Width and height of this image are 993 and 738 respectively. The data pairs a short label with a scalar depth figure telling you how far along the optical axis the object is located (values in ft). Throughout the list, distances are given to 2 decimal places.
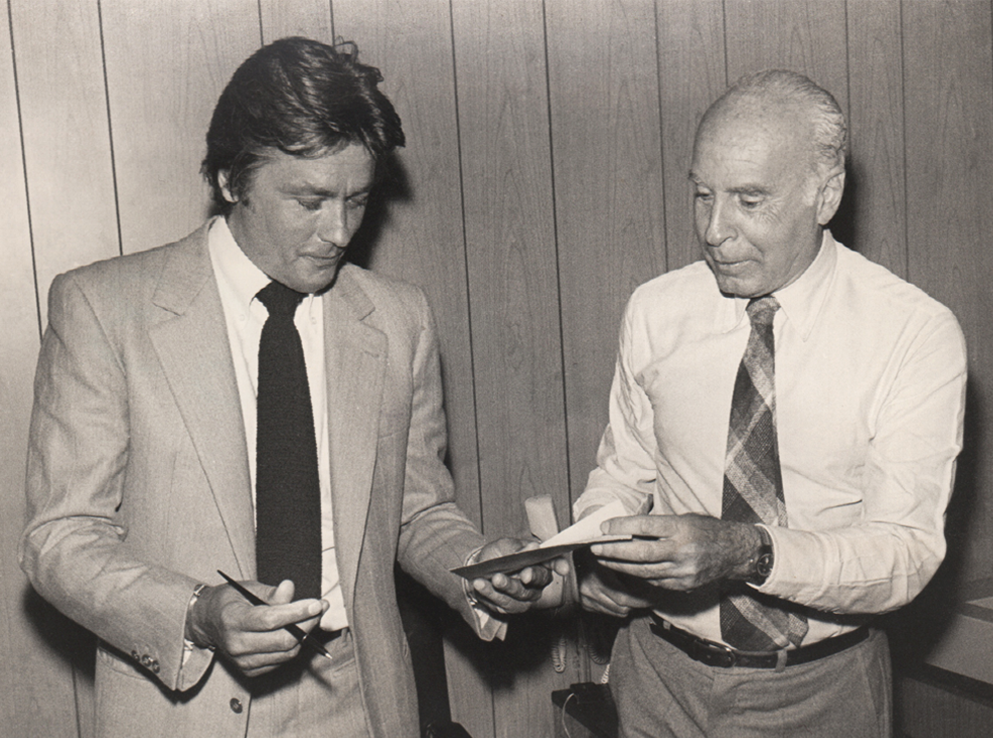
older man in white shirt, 5.74
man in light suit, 5.23
